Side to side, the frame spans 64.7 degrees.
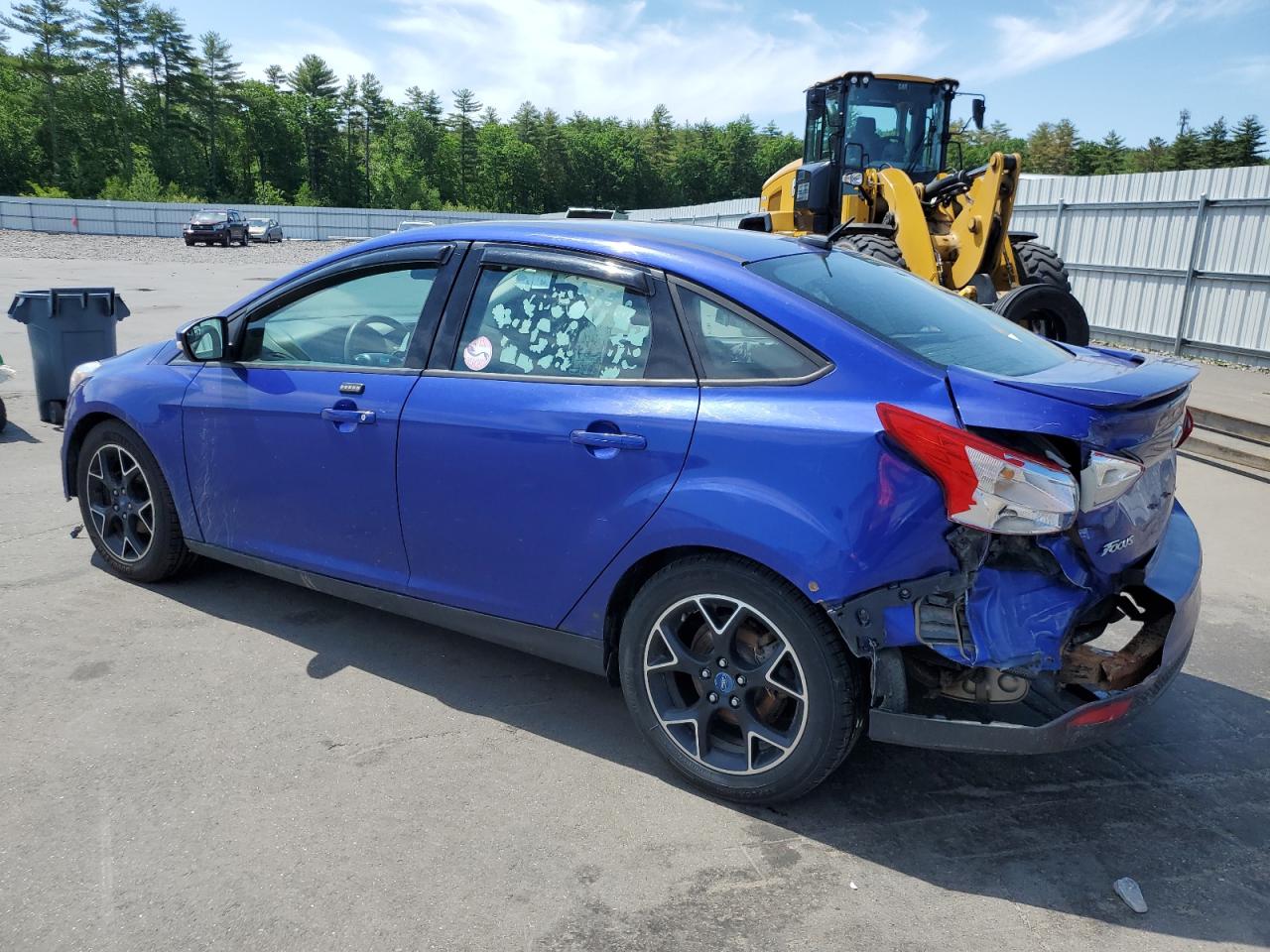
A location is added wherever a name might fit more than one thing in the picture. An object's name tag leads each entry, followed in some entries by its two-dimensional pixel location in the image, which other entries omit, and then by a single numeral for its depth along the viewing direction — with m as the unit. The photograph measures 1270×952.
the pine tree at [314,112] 98.62
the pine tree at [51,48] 79.81
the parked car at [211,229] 42.69
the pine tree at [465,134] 107.88
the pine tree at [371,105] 105.50
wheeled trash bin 8.52
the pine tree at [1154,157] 86.19
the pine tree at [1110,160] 93.36
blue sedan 2.63
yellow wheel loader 10.13
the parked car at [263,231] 49.62
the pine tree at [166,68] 85.25
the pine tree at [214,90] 90.06
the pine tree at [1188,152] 80.19
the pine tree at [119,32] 83.19
